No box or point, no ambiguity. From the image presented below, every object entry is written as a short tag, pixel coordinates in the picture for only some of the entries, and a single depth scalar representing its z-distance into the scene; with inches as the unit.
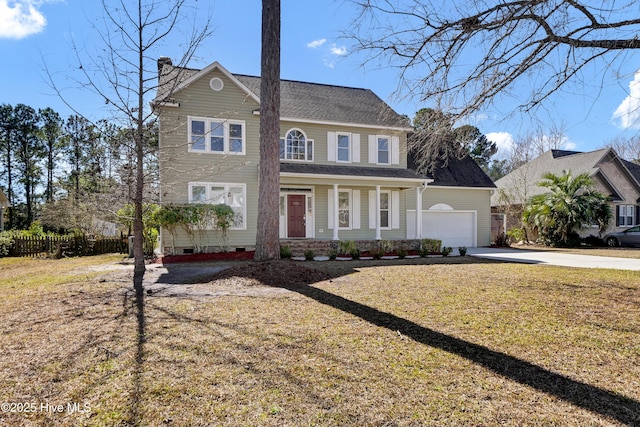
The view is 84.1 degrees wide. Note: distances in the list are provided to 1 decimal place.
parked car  807.7
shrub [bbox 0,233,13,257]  649.0
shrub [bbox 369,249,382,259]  525.3
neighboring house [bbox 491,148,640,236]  944.3
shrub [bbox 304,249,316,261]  480.4
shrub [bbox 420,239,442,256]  587.5
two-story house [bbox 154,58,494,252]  562.3
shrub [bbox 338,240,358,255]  547.7
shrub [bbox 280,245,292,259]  486.6
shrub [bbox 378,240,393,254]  578.8
